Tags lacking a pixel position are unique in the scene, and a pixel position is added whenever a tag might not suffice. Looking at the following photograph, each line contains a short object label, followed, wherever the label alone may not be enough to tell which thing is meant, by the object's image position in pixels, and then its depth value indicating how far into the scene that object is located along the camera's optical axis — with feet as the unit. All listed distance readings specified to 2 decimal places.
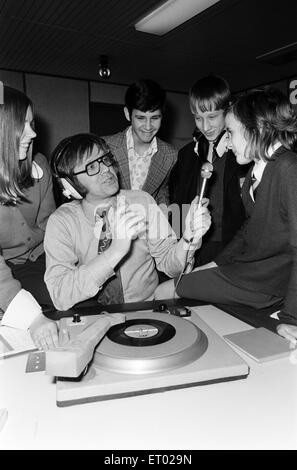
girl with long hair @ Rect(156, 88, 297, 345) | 4.24
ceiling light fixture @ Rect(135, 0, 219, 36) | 10.25
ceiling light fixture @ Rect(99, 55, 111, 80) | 14.50
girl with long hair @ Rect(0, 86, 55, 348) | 5.29
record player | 2.35
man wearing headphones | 4.32
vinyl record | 2.71
